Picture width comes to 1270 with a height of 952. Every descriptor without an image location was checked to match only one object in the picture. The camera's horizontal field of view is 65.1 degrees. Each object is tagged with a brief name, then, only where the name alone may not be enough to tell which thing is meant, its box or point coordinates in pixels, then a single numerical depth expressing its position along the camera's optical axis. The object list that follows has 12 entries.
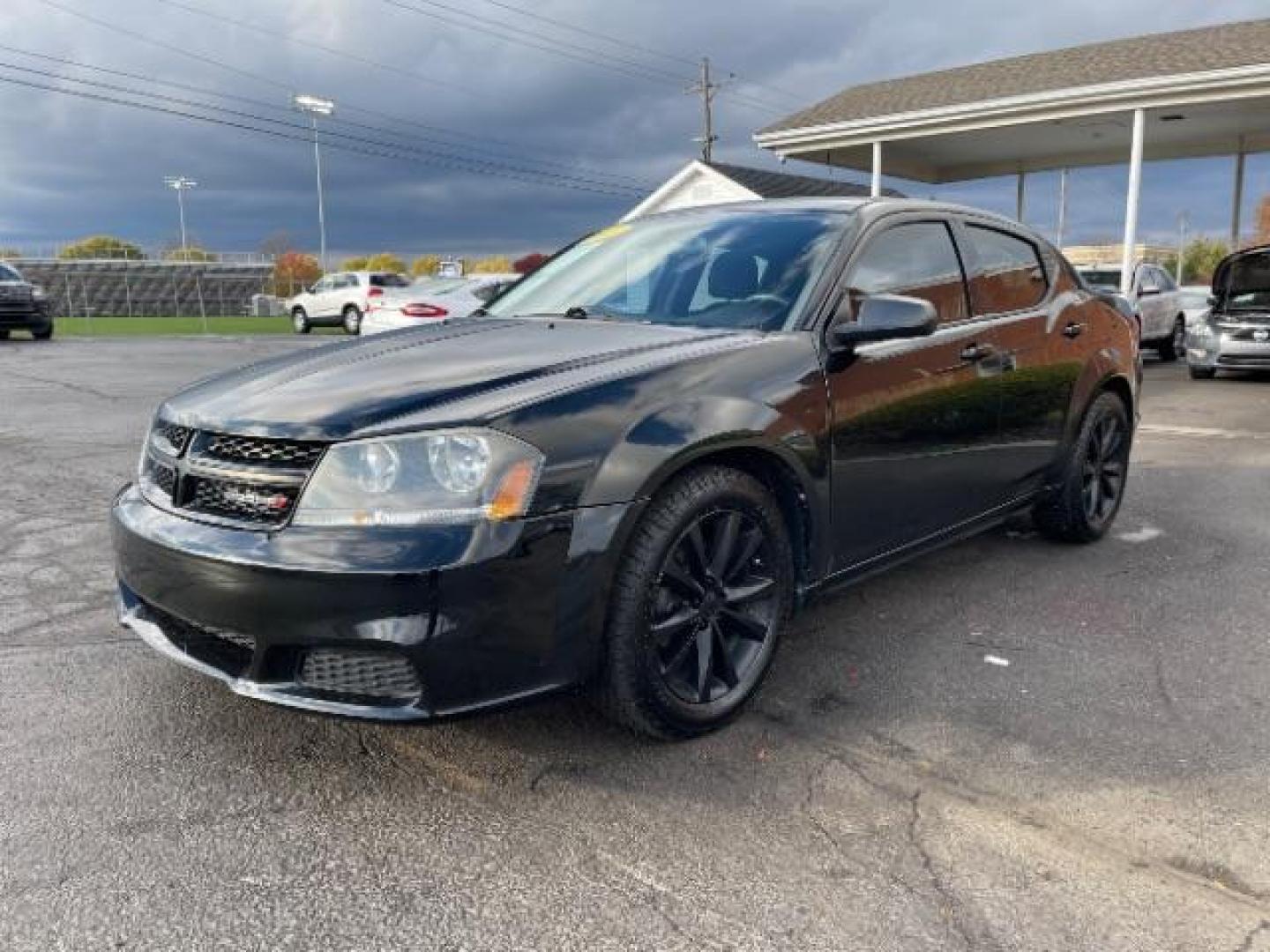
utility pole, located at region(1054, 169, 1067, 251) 52.59
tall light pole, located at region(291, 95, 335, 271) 43.16
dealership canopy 14.64
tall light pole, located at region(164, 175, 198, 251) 70.50
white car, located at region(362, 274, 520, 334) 17.03
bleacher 50.16
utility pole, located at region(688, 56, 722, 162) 43.06
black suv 20.06
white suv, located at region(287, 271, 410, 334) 27.16
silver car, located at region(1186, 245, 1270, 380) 12.99
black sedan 2.31
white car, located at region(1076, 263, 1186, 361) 15.84
